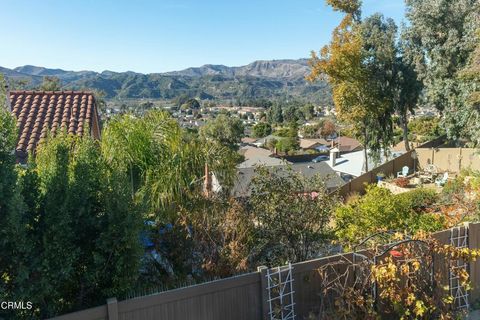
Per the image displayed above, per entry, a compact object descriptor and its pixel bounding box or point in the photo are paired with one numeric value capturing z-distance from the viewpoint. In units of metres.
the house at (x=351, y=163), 26.11
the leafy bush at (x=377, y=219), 7.77
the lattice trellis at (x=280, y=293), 5.01
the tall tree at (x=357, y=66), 23.05
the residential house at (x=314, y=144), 60.78
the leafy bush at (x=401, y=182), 19.02
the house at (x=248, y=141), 66.06
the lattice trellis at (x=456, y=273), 6.13
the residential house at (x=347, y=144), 56.73
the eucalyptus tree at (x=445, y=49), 18.64
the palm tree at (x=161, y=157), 6.07
